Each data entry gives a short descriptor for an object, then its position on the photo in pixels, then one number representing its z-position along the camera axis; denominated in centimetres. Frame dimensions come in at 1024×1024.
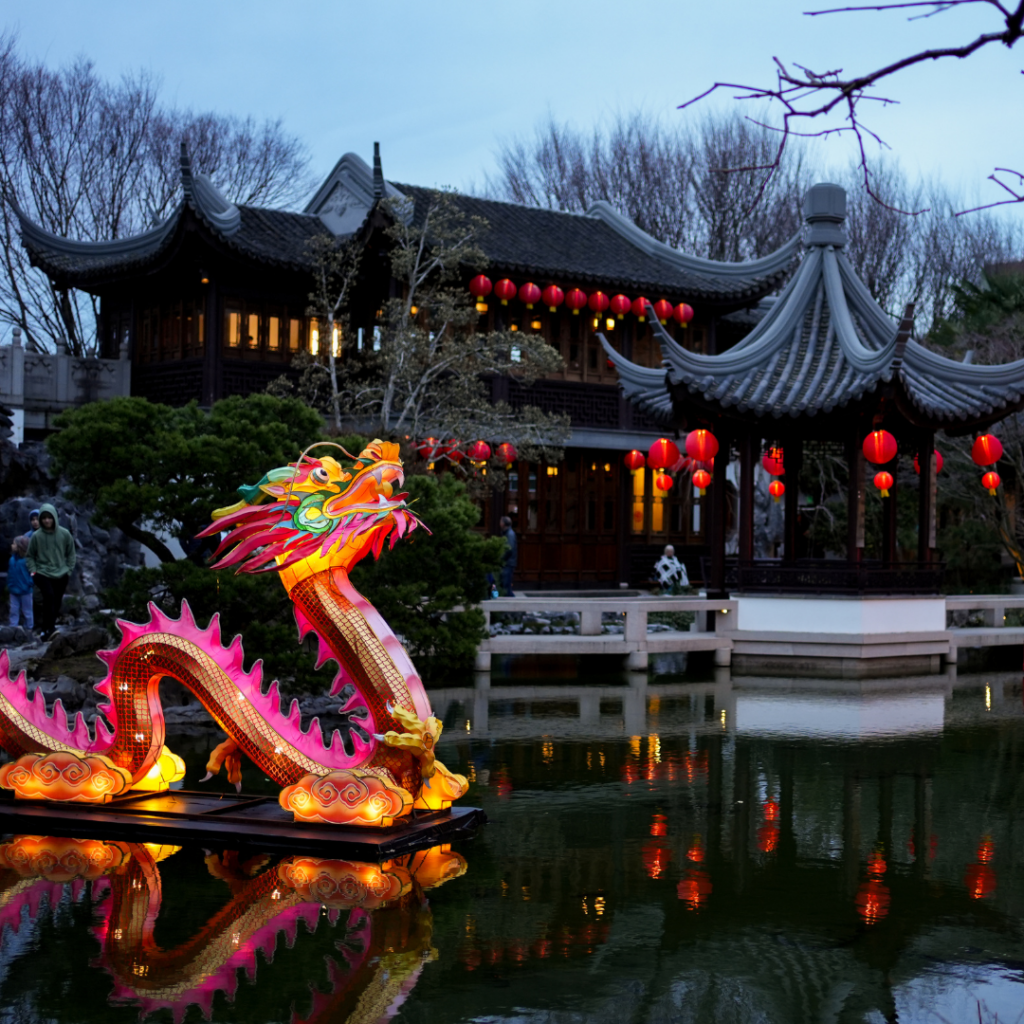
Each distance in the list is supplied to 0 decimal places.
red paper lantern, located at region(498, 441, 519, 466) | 1928
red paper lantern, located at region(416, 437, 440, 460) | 1785
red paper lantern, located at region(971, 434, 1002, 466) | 1518
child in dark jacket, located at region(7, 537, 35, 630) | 1387
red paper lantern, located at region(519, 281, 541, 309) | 2164
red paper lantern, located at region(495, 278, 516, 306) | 2134
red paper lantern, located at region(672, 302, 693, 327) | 2320
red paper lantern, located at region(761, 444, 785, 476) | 1706
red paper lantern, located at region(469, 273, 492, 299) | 2095
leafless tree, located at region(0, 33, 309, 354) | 2766
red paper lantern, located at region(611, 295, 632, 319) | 2247
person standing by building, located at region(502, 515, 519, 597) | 1908
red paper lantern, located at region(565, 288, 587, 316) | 2206
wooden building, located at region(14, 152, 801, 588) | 2084
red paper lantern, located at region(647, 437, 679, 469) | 1531
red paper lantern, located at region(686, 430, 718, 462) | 1525
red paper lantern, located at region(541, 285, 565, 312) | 2188
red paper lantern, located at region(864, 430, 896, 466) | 1458
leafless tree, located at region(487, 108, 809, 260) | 3234
